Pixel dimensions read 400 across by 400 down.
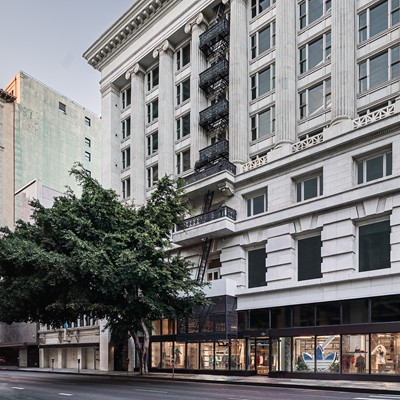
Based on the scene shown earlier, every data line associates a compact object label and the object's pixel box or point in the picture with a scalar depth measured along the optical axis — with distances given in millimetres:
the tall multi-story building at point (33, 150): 58219
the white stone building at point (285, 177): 24828
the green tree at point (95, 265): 23625
